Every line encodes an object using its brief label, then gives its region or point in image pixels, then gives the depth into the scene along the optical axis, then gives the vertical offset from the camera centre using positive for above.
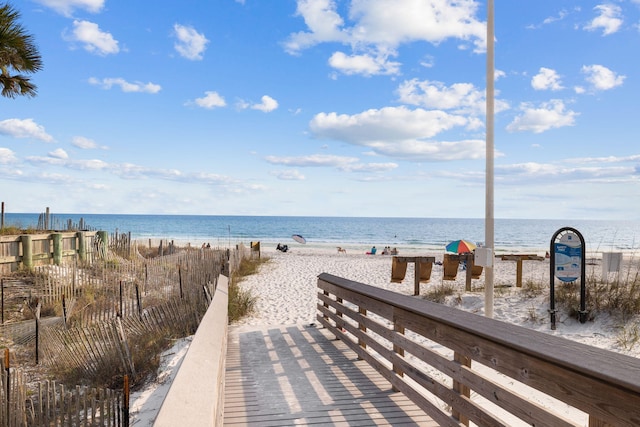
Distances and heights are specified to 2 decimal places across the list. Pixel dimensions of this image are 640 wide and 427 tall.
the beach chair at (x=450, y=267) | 14.18 -1.16
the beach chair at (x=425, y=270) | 13.62 -1.21
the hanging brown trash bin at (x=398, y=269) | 14.14 -1.24
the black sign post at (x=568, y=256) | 9.41 -0.52
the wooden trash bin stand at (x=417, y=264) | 13.47 -1.04
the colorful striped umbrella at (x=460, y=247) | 17.86 -0.73
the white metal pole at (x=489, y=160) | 7.65 +1.07
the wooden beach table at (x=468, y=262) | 13.45 -1.00
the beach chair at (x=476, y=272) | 14.33 -1.30
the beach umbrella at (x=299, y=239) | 42.26 -1.30
